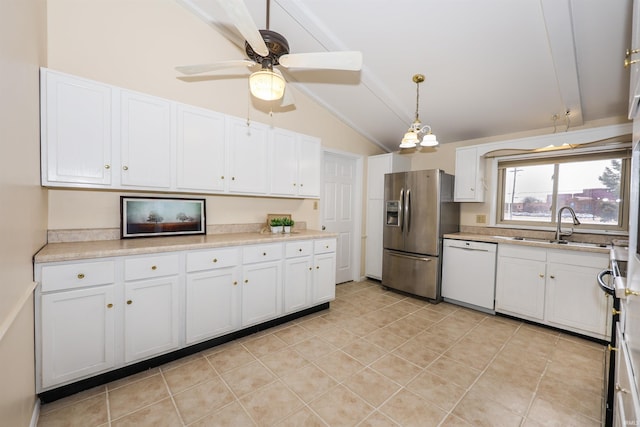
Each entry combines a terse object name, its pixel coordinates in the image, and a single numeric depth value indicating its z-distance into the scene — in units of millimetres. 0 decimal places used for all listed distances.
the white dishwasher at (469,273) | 3248
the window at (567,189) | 2922
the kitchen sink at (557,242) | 2728
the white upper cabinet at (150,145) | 1863
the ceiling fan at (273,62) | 1696
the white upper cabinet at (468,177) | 3602
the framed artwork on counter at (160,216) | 2348
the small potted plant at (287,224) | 3214
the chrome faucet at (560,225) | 2959
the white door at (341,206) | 4137
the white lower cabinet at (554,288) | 2582
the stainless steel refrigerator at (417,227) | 3557
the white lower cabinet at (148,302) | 1658
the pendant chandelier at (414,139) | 2514
